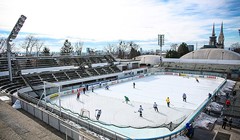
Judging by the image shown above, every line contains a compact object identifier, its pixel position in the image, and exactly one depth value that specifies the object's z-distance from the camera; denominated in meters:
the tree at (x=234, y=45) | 119.26
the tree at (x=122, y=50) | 86.12
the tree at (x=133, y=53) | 78.88
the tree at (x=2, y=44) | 44.74
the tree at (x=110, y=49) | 94.84
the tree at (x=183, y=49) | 65.96
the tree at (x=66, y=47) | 66.50
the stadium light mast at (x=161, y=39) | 51.47
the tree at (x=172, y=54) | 62.16
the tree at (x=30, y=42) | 56.64
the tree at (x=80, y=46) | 76.06
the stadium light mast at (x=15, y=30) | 19.17
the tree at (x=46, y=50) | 55.69
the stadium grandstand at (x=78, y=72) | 11.89
